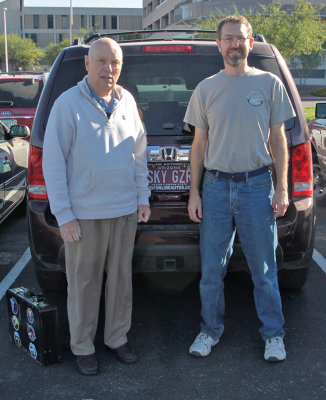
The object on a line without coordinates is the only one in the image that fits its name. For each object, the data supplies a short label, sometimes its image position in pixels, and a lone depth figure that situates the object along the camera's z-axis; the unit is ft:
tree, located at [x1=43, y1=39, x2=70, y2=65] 243.25
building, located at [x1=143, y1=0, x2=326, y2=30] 171.73
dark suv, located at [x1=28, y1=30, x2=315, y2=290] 11.54
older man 9.82
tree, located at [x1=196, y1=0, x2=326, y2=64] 115.24
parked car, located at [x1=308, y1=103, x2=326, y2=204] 25.26
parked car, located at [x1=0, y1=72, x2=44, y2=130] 29.48
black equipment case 10.74
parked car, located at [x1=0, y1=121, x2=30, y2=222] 19.85
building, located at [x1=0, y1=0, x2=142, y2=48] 324.80
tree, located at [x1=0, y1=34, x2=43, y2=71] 248.73
